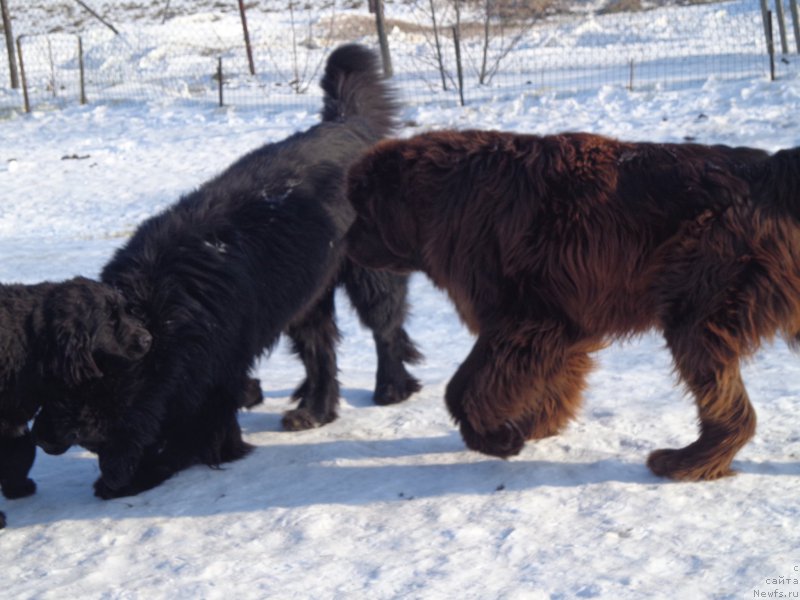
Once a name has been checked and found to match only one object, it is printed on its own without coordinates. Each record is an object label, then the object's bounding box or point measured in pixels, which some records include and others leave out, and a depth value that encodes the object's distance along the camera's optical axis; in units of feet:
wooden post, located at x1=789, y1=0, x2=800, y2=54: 50.29
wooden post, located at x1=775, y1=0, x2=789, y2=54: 49.37
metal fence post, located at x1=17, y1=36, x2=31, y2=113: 61.26
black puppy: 12.09
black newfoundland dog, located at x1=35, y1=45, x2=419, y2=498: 12.76
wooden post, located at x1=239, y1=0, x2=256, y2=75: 68.18
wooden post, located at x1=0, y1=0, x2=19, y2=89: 70.79
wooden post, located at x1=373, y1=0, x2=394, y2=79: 54.34
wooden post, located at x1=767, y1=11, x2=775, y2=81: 44.78
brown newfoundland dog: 10.97
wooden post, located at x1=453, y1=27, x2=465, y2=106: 50.83
